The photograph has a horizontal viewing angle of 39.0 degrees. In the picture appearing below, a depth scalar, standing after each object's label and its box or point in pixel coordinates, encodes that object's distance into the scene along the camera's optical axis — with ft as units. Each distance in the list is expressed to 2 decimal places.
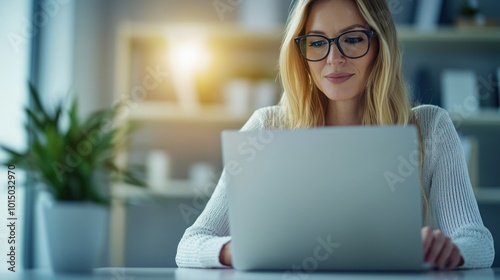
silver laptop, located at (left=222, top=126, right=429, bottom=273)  3.75
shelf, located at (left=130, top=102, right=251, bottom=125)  11.13
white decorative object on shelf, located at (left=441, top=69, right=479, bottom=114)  11.01
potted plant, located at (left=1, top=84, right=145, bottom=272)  4.01
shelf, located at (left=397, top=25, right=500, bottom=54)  11.00
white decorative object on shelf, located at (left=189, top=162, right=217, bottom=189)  11.37
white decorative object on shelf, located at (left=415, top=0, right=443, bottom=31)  11.15
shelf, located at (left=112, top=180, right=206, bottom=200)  11.16
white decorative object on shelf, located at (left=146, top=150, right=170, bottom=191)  11.29
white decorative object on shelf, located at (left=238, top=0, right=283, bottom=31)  11.68
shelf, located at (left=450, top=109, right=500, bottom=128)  10.84
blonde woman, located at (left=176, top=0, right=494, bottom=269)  5.53
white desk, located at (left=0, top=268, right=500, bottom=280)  3.73
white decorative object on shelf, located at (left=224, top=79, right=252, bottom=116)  11.18
